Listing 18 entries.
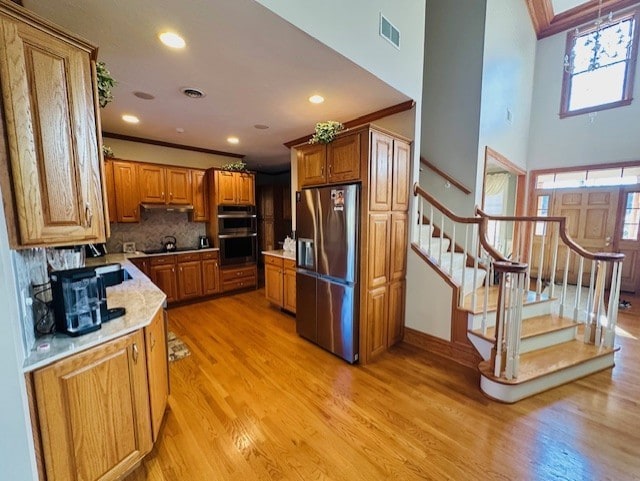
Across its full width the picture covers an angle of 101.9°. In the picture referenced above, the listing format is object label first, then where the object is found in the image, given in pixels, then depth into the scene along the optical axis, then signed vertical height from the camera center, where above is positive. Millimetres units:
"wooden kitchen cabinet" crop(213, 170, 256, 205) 4754 +498
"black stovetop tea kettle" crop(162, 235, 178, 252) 4613 -527
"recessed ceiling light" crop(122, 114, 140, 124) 3330 +1252
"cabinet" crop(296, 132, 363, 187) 2609 +573
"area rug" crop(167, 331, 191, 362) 2859 -1560
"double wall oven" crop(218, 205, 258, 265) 4848 -381
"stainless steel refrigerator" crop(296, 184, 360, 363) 2662 -598
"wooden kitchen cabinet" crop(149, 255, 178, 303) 4098 -957
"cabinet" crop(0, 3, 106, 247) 1083 +367
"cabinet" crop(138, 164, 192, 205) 4215 +498
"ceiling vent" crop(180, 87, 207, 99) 2629 +1258
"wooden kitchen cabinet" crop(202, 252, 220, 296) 4645 -1075
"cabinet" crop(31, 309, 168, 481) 1206 -1022
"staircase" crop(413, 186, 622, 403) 2191 -1177
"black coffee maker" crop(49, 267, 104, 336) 1384 -466
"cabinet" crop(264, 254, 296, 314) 3883 -1063
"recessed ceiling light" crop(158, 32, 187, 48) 1833 +1263
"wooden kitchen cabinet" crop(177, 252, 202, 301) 4371 -1061
